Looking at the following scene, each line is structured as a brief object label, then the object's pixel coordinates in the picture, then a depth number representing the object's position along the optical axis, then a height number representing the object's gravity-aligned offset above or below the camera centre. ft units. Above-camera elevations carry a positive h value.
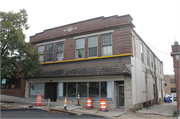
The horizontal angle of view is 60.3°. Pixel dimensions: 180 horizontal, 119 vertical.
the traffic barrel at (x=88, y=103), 43.65 -7.41
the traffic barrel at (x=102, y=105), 39.99 -7.32
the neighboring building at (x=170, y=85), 161.99 -8.70
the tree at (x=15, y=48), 42.14 +8.01
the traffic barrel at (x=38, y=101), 43.68 -6.86
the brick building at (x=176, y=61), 37.53 +3.84
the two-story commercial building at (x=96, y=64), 43.80 +4.12
